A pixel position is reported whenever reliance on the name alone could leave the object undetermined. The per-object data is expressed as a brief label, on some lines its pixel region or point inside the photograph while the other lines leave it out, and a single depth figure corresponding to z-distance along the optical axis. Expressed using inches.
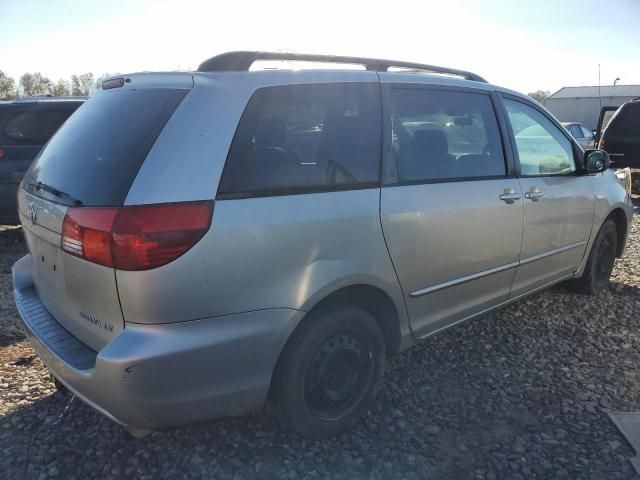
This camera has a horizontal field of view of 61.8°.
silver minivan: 79.8
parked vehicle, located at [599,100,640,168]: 405.7
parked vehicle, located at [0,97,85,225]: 244.7
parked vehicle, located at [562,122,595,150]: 710.5
